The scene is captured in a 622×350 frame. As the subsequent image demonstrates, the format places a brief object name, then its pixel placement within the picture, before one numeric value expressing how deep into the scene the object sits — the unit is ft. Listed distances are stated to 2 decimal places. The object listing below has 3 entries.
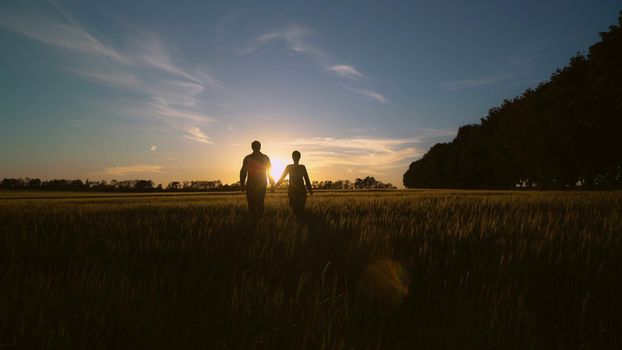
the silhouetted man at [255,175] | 37.96
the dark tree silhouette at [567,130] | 99.76
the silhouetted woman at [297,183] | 39.47
